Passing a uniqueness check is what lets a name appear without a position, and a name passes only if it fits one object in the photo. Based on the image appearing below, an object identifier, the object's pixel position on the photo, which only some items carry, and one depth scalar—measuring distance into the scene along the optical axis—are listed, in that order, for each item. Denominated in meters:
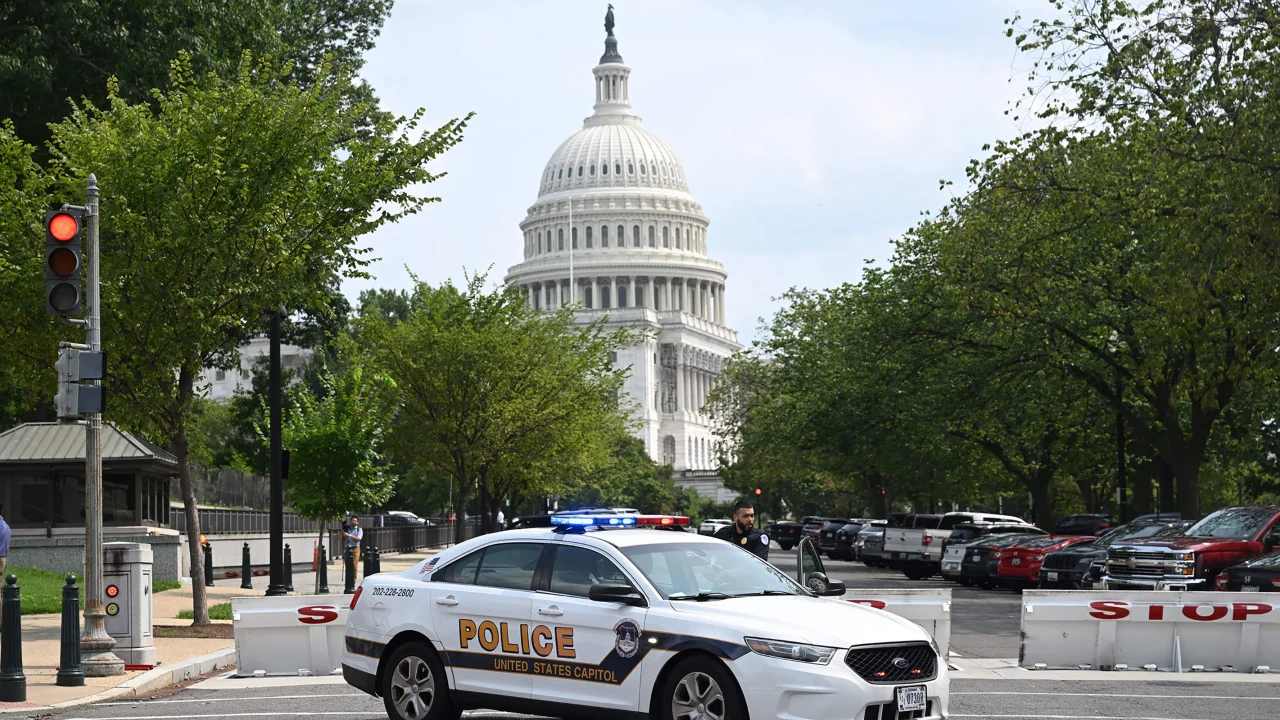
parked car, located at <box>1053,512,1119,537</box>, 48.03
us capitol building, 184.88
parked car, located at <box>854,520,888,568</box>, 46.59
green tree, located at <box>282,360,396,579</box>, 37.47
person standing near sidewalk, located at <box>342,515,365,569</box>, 40.75
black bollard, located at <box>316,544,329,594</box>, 33.90
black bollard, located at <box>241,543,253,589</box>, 35.62
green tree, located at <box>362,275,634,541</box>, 51.50
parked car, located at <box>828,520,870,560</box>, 55.91
